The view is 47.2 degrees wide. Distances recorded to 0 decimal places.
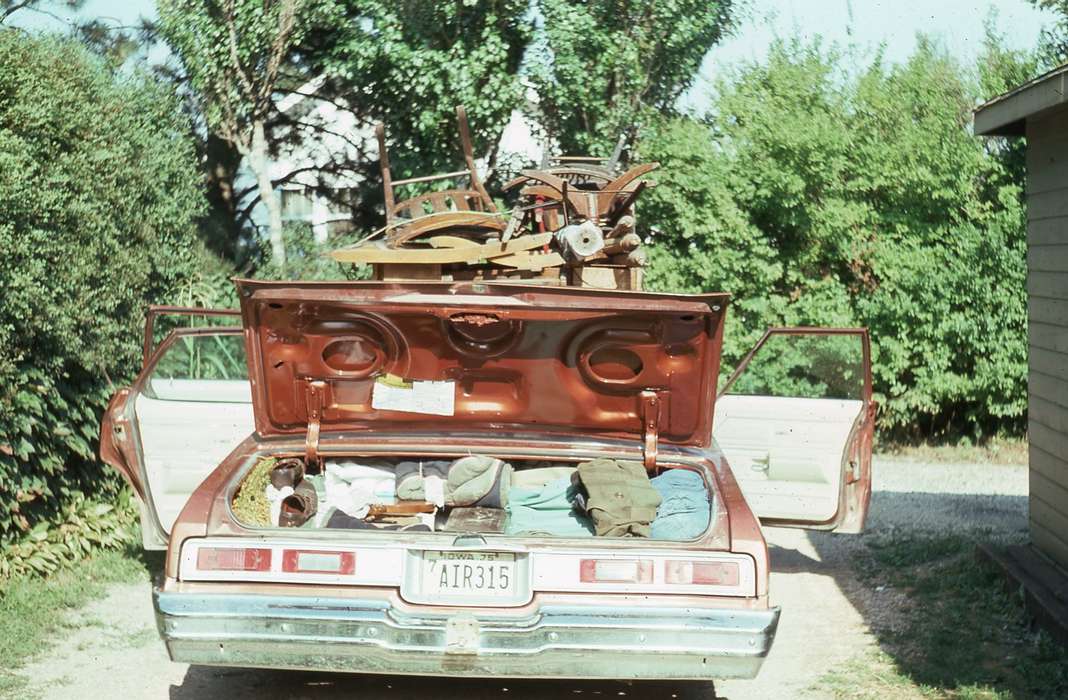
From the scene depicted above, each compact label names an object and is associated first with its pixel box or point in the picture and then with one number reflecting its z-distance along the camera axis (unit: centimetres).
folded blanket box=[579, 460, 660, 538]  502
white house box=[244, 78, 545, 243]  1519
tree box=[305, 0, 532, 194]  1320
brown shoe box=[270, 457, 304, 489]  557
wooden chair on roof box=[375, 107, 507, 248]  668
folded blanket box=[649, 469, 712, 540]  497
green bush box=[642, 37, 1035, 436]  1191
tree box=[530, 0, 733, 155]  1345
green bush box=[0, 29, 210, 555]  665
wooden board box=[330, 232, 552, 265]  628
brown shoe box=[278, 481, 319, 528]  537
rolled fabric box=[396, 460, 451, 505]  574
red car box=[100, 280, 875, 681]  442
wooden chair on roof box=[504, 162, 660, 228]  636
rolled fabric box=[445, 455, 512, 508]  553
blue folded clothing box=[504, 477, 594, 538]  539
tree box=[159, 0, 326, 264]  1316
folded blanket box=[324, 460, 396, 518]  573
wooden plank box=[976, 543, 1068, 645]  594
